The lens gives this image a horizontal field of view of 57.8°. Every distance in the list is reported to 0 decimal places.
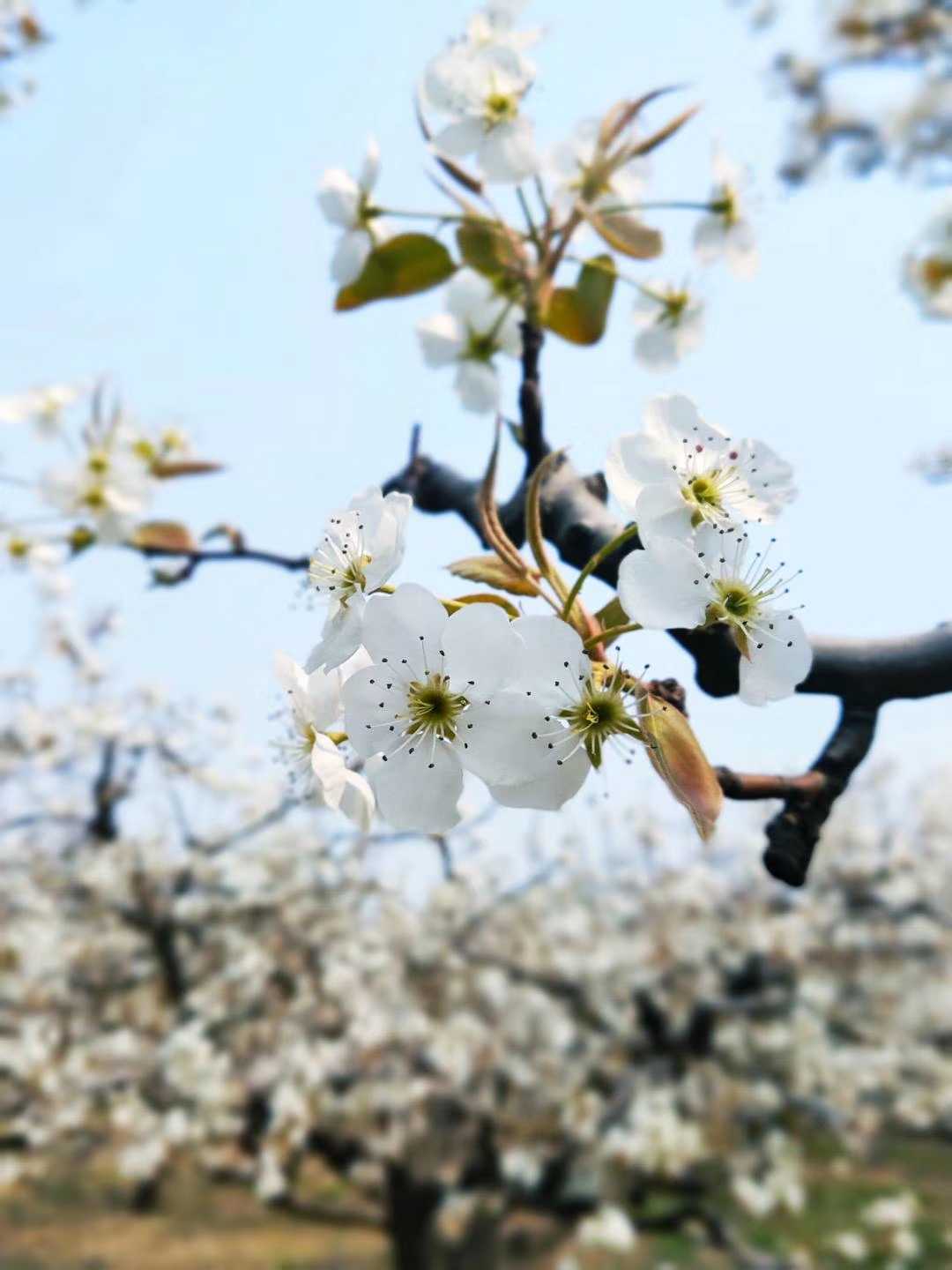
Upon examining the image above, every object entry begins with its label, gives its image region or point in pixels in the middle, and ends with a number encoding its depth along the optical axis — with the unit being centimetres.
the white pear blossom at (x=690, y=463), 15
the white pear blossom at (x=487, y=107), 28
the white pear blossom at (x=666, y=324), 32
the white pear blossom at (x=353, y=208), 30
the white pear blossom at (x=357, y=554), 15
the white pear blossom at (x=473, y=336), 31
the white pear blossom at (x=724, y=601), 13
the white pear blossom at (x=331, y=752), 16
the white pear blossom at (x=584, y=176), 29
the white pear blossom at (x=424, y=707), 14
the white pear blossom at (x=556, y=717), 13
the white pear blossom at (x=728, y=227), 33
